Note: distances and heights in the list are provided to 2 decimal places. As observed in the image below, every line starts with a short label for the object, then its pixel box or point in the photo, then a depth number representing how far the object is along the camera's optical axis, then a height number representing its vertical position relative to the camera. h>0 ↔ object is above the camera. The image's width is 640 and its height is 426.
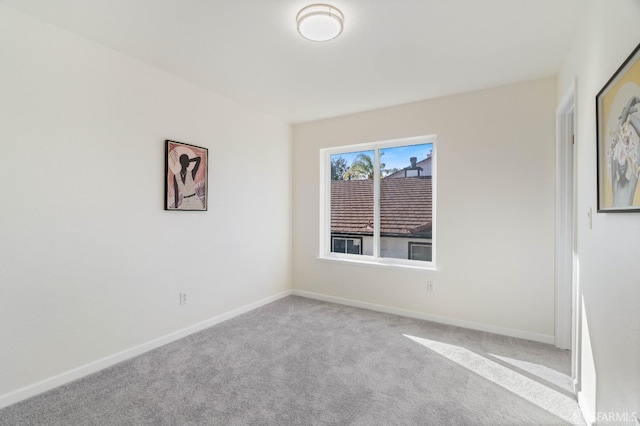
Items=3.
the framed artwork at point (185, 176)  2.81 +0.37
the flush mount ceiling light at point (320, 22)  1.87 +1.23
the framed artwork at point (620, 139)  1.15 +0.34
